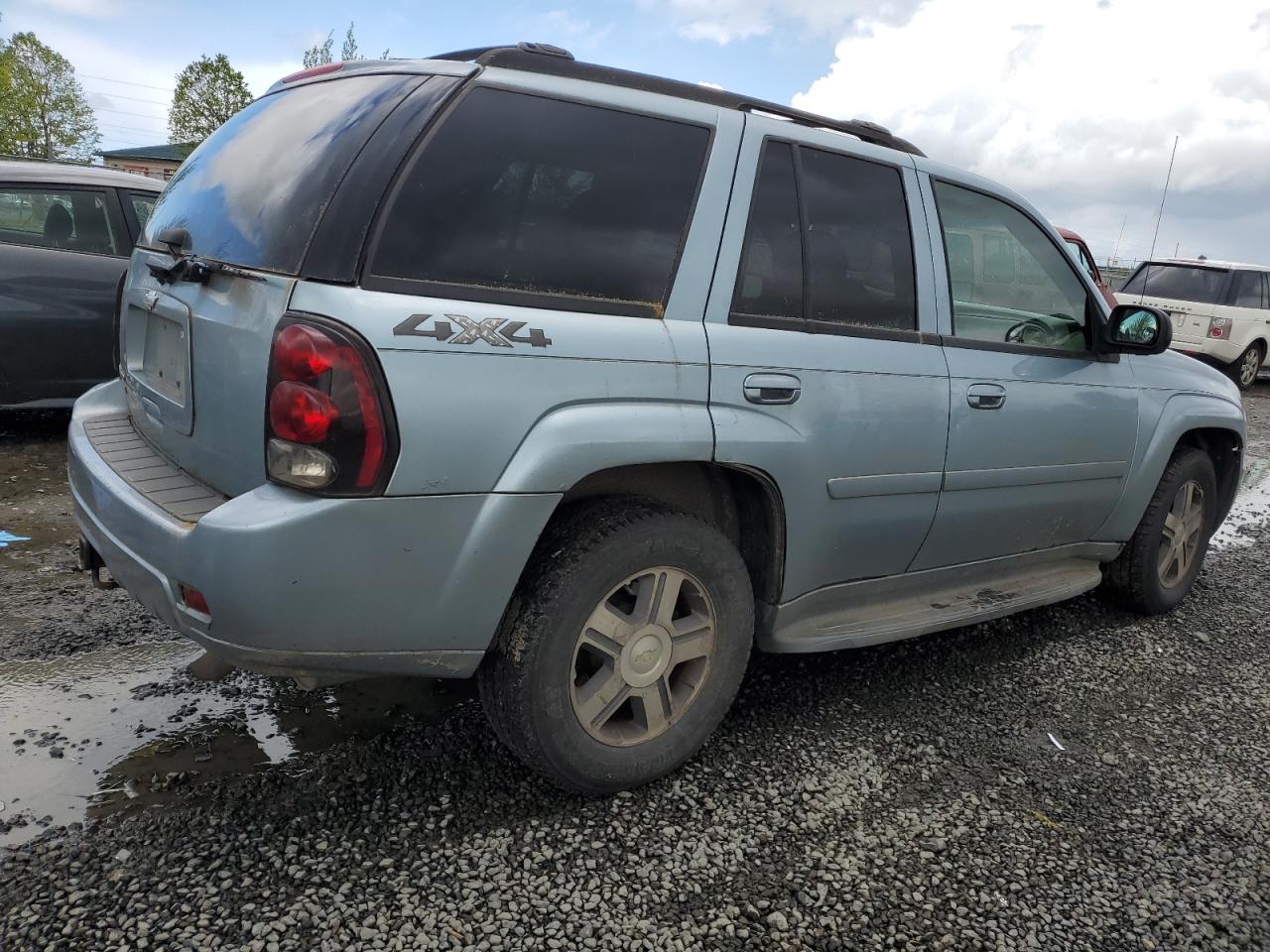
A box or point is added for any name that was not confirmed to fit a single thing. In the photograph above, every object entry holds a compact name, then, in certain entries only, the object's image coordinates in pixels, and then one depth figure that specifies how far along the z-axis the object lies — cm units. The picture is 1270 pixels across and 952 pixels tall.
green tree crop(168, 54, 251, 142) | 4434
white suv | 1333
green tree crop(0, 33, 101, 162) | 4650
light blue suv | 204
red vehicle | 1068
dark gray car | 551
